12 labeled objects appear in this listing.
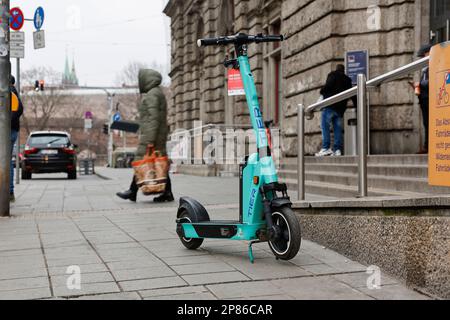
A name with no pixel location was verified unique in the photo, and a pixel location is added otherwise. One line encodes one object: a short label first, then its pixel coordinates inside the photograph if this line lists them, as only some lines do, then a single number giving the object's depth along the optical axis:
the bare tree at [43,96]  65.81
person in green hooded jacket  9.80
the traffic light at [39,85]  37.24
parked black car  19.58
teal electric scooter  4.54
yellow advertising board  4.00
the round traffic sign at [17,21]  12.68
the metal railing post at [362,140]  5.43
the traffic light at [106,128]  47.06
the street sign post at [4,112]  8.07
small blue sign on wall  11.56
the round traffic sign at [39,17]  13.93
